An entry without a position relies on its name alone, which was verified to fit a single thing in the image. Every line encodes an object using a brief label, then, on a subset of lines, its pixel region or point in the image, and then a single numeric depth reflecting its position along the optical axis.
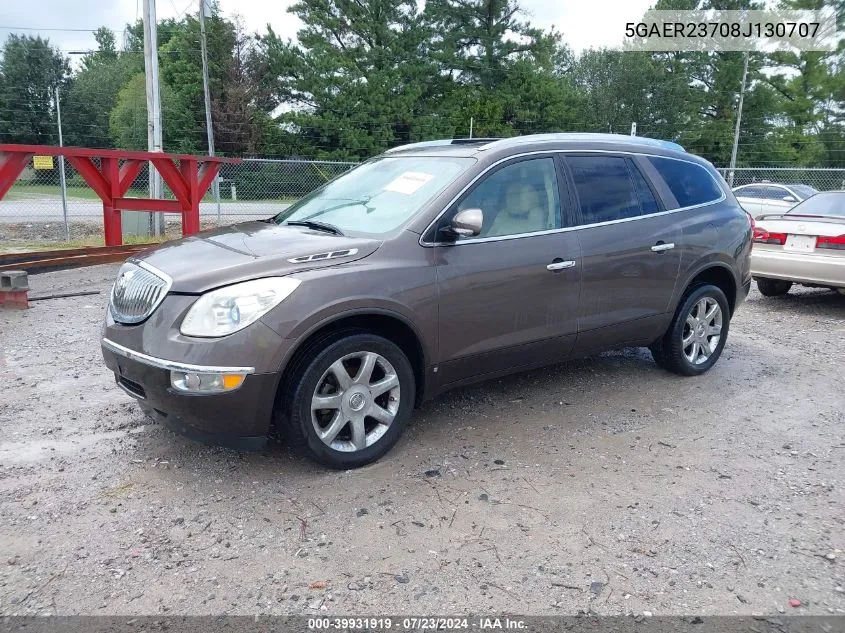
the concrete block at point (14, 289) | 6.96
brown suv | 3.41
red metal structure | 8.52
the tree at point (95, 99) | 39.66
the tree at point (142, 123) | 35.50
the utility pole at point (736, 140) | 35.08
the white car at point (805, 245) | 7.78
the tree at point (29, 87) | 39.91
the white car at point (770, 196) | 16.62
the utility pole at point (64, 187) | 12.83
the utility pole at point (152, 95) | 13.59
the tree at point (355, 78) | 38.94
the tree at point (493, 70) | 41.56
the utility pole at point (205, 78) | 29.05
